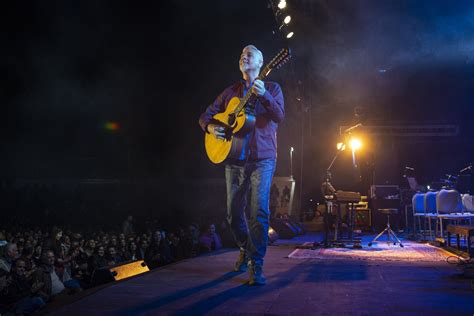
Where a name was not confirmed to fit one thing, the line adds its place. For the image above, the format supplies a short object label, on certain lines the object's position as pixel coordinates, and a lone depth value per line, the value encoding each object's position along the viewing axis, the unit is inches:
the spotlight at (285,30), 312.7
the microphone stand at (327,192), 264.4
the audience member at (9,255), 247.6
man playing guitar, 120.2
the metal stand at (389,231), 284.0
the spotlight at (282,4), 295.4
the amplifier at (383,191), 482.3
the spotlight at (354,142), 429.9
